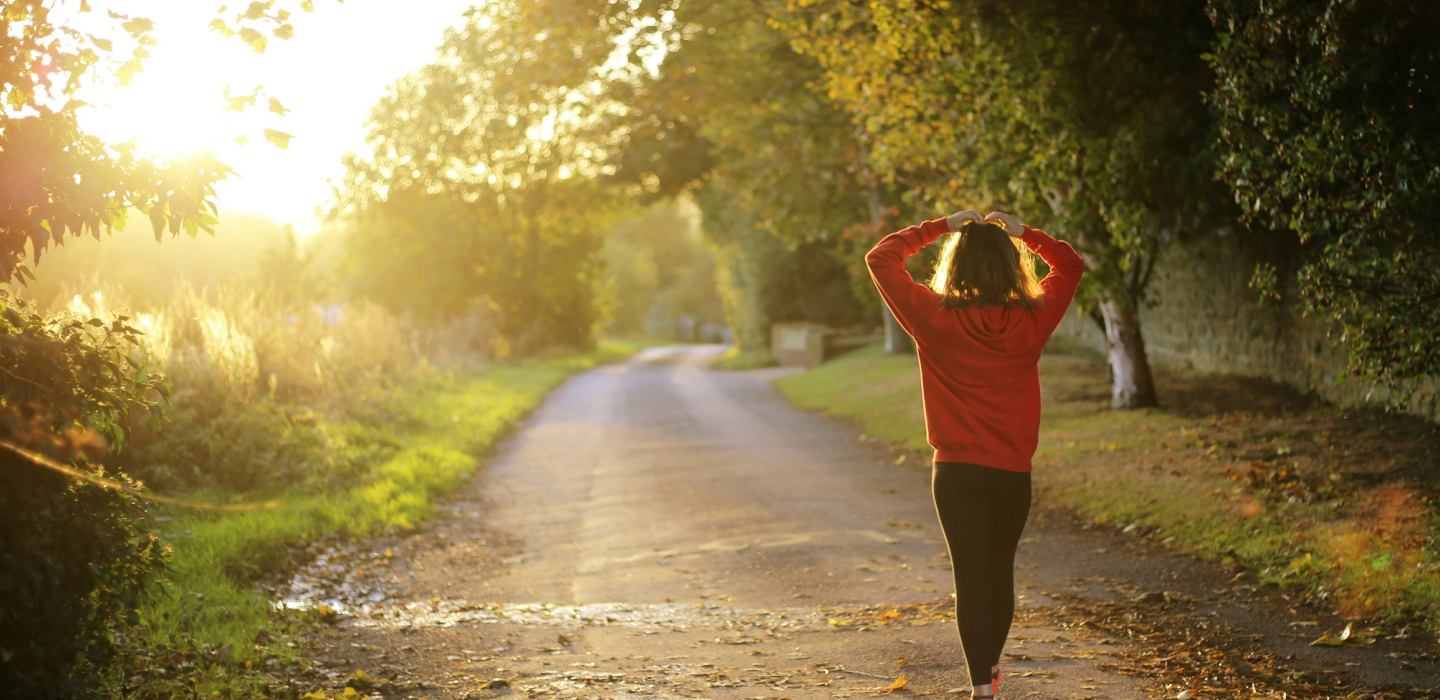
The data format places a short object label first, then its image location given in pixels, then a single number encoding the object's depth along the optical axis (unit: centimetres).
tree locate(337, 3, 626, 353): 3572
